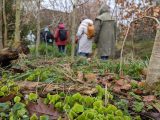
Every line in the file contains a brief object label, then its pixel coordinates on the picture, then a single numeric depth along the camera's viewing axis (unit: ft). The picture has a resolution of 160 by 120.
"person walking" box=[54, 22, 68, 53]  32.12
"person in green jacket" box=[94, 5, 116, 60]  18.91
